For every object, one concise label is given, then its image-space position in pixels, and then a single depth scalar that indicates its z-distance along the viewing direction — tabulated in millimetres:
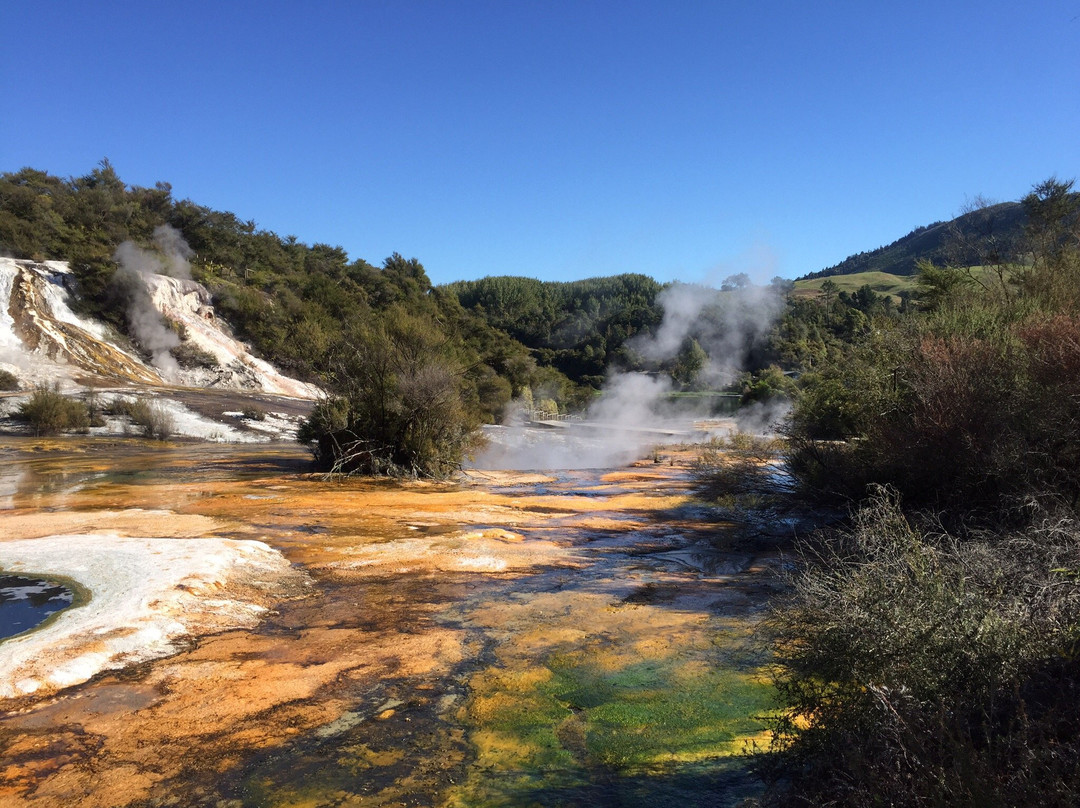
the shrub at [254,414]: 22266
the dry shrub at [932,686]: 2055
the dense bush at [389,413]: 14867
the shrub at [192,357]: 29438
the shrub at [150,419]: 20125
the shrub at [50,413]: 19062
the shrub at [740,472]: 10812
